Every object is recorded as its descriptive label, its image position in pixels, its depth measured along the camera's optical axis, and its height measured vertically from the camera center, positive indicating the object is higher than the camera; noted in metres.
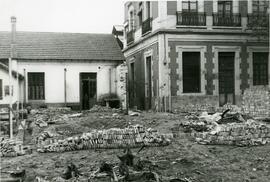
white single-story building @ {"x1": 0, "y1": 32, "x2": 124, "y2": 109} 27.70 +1.50
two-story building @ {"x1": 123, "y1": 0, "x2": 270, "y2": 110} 21.92 +2.22
